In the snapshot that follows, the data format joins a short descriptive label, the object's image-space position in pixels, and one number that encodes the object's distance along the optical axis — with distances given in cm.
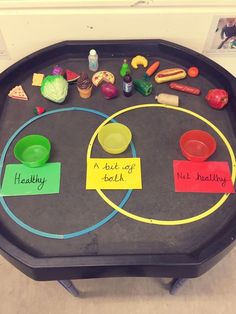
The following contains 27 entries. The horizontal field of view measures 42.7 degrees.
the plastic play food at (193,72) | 89
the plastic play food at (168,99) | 84
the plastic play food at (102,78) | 87
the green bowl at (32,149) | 75
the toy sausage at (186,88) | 86
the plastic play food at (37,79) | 88
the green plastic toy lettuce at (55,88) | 82
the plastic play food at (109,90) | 84
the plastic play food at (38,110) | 82
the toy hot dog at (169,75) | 87
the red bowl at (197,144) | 76
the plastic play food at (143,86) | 84
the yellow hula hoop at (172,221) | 68
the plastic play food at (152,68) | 89
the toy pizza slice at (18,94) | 86
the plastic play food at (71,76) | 87
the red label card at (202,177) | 71
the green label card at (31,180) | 71
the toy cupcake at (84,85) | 83
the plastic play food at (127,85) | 82
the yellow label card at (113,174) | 72
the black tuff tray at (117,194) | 63
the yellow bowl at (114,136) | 77
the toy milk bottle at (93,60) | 88
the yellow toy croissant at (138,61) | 91
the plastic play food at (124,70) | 89
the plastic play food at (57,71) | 88
